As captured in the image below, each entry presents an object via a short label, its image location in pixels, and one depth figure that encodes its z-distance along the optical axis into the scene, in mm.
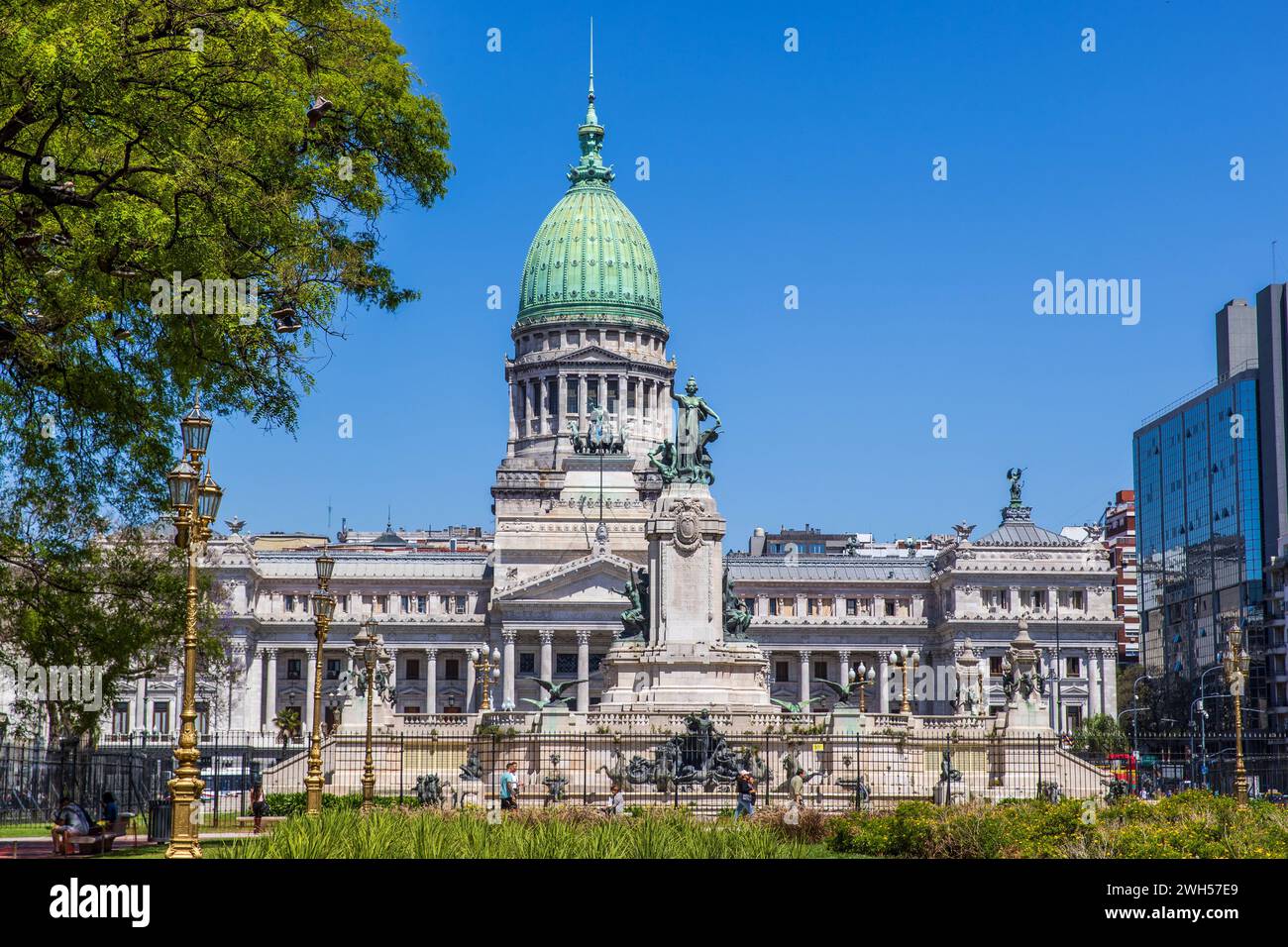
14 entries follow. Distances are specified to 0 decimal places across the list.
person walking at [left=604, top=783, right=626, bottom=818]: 39256
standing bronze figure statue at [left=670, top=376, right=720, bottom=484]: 60250
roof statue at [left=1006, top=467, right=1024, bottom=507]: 135625
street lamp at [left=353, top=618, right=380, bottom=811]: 44406
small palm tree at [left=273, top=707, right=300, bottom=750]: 98512
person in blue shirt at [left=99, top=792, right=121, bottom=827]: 39469
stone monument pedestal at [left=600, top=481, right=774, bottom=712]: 56688
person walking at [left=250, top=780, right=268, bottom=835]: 44462
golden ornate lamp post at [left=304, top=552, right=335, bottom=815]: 36406
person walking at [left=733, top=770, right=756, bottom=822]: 39431
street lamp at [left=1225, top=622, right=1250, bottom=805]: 41344
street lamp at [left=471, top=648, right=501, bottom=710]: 66281
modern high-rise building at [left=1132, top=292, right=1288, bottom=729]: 134625
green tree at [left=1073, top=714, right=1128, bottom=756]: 92319
